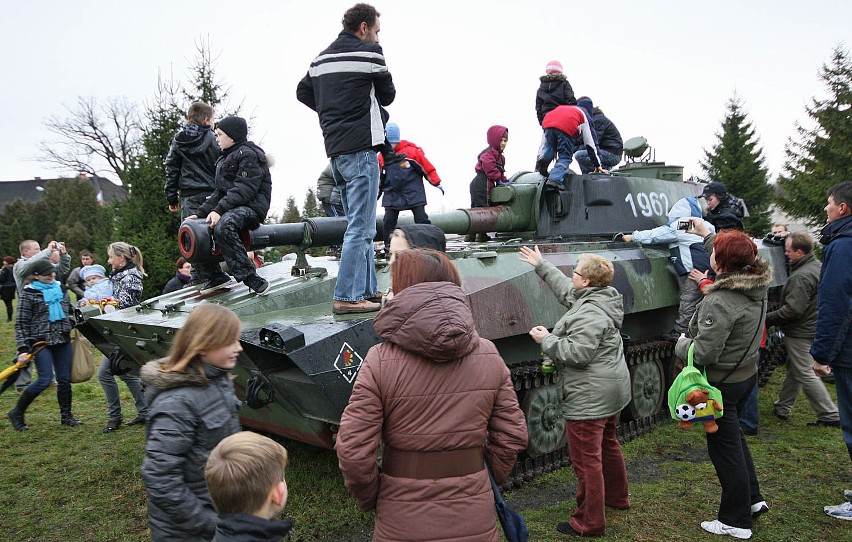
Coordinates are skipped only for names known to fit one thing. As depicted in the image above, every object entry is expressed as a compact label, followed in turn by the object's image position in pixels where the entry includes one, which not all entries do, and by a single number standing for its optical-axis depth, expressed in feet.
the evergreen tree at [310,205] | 88.90
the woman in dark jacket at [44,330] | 24.43
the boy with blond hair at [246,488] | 7.33
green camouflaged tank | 14.39
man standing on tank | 15.02
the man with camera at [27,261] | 24.77
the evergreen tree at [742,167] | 81.92
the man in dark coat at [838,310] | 15.08
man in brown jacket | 23.91
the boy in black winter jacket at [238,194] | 16.72
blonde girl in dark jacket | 8.77
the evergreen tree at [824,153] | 53.98
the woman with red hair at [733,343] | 14.01
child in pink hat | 26.32
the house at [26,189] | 196.99
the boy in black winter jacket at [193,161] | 20.39
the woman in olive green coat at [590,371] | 14.26
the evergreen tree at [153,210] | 40.34
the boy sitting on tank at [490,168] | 25.39
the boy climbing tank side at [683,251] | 23.80
